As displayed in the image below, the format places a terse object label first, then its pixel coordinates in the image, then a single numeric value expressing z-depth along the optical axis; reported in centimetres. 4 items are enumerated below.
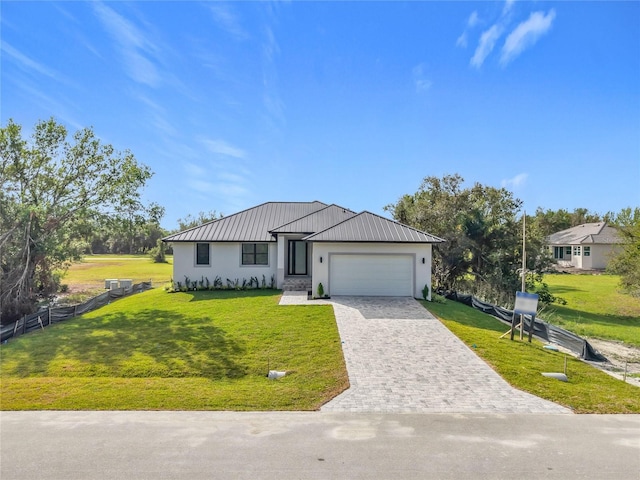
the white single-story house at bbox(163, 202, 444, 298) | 1786
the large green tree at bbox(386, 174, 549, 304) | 2303
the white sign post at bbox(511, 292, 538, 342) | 1188
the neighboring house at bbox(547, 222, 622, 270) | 4106
